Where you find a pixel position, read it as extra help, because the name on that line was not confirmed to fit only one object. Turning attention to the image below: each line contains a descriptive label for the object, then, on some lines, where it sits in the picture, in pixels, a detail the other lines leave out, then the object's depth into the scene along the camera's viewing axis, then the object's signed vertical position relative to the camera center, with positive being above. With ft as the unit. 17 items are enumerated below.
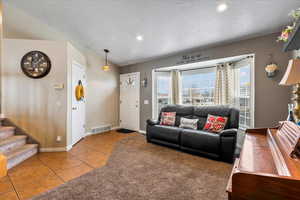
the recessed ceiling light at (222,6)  7.19 +4.64
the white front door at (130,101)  16.80 -0.33
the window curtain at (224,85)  11.66 +1.10
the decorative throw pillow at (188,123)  11.47 -2.01
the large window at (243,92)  10.41 +0.45
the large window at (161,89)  15.47 +0.98
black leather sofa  8.77 -2.56
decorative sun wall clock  10.42 +2.48
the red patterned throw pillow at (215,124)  10.18 -1.84
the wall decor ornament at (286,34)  4.77 +2.19
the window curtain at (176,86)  14.84 +1.24
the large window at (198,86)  13.20 +1.15
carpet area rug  5.80 -3.88
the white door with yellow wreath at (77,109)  12.03 -0.91
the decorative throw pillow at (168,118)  12.65 -1.81
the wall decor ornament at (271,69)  8.66 +1.77
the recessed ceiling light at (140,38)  11.50 +4.89
